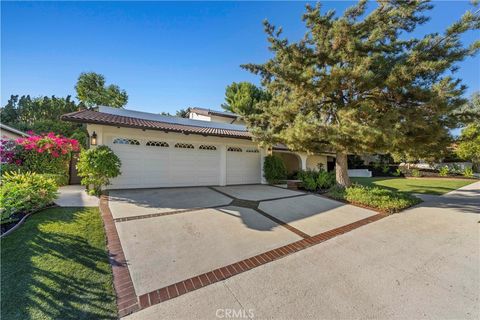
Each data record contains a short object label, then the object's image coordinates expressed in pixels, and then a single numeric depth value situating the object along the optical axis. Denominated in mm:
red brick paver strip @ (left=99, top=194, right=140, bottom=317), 2357
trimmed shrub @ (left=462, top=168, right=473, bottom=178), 19809
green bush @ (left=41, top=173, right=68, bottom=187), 8321
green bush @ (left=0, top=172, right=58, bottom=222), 4324
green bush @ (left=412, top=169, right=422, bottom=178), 20859
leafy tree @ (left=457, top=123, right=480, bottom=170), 17297
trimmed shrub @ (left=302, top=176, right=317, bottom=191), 10922
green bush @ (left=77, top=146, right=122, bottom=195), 7191
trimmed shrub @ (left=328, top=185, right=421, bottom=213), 7138
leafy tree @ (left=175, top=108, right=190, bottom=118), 35356
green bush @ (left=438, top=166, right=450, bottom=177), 21047
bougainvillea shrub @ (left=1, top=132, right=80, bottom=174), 8216
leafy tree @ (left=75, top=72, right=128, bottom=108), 24719
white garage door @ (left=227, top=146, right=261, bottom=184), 11469
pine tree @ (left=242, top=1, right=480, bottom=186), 6277
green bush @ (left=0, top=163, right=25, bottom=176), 7798
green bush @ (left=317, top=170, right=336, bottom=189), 11336
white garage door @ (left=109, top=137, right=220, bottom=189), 8781
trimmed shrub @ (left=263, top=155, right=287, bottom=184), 11914
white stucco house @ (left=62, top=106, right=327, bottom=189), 8531
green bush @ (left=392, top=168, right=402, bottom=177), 22138
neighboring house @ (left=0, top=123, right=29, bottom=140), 12156
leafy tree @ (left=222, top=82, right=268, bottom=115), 20281
